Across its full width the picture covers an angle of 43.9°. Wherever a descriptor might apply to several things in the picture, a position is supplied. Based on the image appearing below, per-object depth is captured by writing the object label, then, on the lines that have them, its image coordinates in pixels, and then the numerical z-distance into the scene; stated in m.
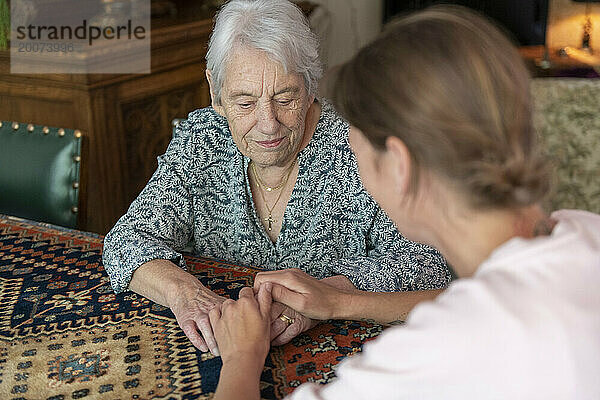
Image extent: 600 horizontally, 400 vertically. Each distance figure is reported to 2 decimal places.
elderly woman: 1.67
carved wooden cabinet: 3.17
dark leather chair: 2.20
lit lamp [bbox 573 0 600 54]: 4.70
